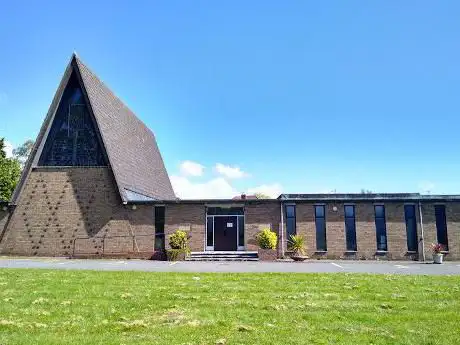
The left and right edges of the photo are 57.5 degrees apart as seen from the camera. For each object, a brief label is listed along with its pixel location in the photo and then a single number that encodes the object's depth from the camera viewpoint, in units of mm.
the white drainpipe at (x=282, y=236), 23708
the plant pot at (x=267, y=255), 22297
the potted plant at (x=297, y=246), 23062
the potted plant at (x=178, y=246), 22391
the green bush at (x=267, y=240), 22688
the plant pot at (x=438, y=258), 21636
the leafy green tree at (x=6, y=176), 35875
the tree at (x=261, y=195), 81219
